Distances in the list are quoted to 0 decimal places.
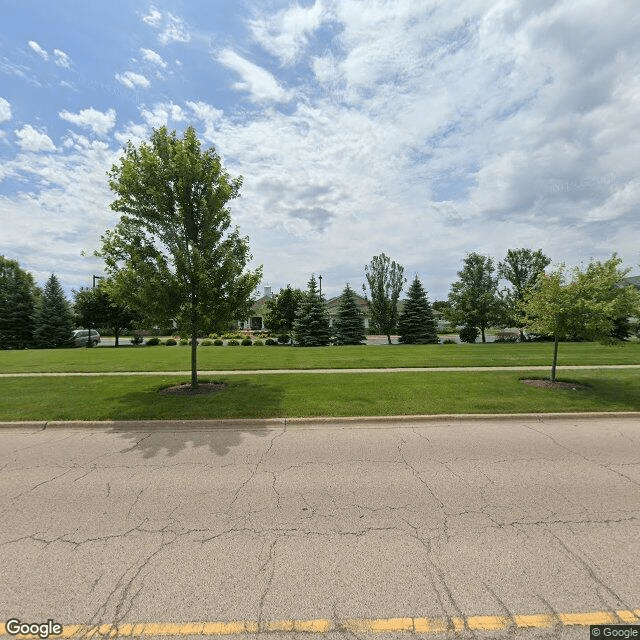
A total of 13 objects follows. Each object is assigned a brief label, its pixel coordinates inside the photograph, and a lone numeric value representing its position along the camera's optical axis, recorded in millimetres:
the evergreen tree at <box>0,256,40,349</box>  32906
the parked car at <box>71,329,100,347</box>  34125
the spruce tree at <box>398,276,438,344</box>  32906
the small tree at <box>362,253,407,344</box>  34594
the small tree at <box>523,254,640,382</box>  9664
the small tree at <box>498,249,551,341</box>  36781
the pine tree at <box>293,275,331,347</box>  30781
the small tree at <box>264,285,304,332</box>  36406
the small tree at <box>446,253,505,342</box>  33519
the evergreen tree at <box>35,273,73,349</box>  32531
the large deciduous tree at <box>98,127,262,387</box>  9250
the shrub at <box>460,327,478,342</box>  35031
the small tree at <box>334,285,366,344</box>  32812
